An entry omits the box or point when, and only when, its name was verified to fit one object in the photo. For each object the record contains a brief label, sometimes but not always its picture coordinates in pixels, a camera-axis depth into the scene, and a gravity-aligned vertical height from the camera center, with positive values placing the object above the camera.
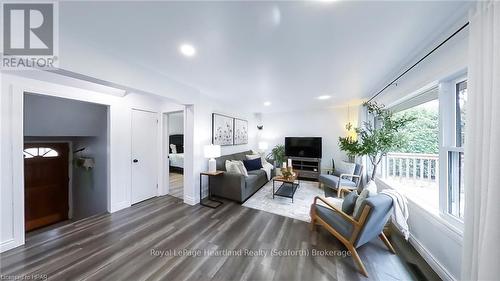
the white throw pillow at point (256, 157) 5.18 -0.56
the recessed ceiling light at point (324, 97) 3.98 +1.06
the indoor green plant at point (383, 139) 2.44 +0.02
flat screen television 5.39 -0.22
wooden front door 3.33 -0.94
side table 3.40 -1.30
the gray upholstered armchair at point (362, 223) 1.70 -0.97
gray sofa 3.51 -1.00
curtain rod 1.41 +0.95
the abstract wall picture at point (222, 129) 4.17 +0.29
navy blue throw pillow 4.75 -0.71
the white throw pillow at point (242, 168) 3.75 -0.64
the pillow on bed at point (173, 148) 7.48 -0.37
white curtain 1.02 -0.06
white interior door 3.49 -0.34
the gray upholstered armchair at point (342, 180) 3.69 -0.95
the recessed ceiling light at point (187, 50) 1.81 +1.02
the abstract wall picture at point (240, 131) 5.27 +0.29
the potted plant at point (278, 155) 5.74 -0.52
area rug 3.05 -1.32
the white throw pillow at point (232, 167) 3.79 -0.64
